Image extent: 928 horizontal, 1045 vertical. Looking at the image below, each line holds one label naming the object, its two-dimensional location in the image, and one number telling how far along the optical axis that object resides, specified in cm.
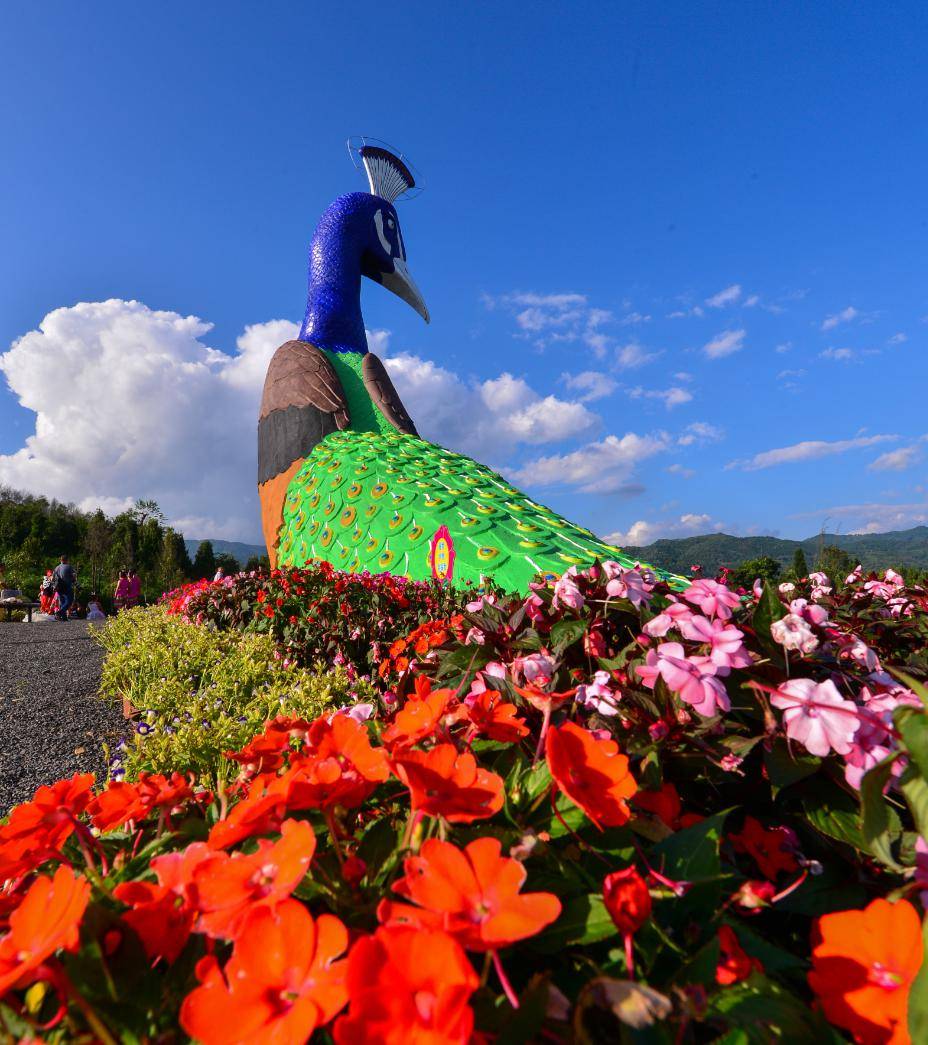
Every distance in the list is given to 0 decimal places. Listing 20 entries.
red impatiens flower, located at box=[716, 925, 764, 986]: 49
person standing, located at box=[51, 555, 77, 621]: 1322
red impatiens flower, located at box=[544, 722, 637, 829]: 58
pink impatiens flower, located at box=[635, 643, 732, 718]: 78
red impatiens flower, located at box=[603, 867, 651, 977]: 49
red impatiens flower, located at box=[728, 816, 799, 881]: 74
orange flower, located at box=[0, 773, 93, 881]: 64
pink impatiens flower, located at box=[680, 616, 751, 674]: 81
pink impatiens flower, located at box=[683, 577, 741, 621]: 95
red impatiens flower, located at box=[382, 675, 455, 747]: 71
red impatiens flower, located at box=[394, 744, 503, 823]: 54
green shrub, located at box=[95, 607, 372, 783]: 234
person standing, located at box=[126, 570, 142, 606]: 1496
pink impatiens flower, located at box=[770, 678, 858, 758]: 70
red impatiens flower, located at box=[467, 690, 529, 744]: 80
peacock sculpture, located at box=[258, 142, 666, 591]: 509
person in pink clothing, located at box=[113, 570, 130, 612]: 1480
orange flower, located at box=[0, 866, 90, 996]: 44
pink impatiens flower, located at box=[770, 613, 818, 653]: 85
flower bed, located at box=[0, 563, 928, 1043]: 43
